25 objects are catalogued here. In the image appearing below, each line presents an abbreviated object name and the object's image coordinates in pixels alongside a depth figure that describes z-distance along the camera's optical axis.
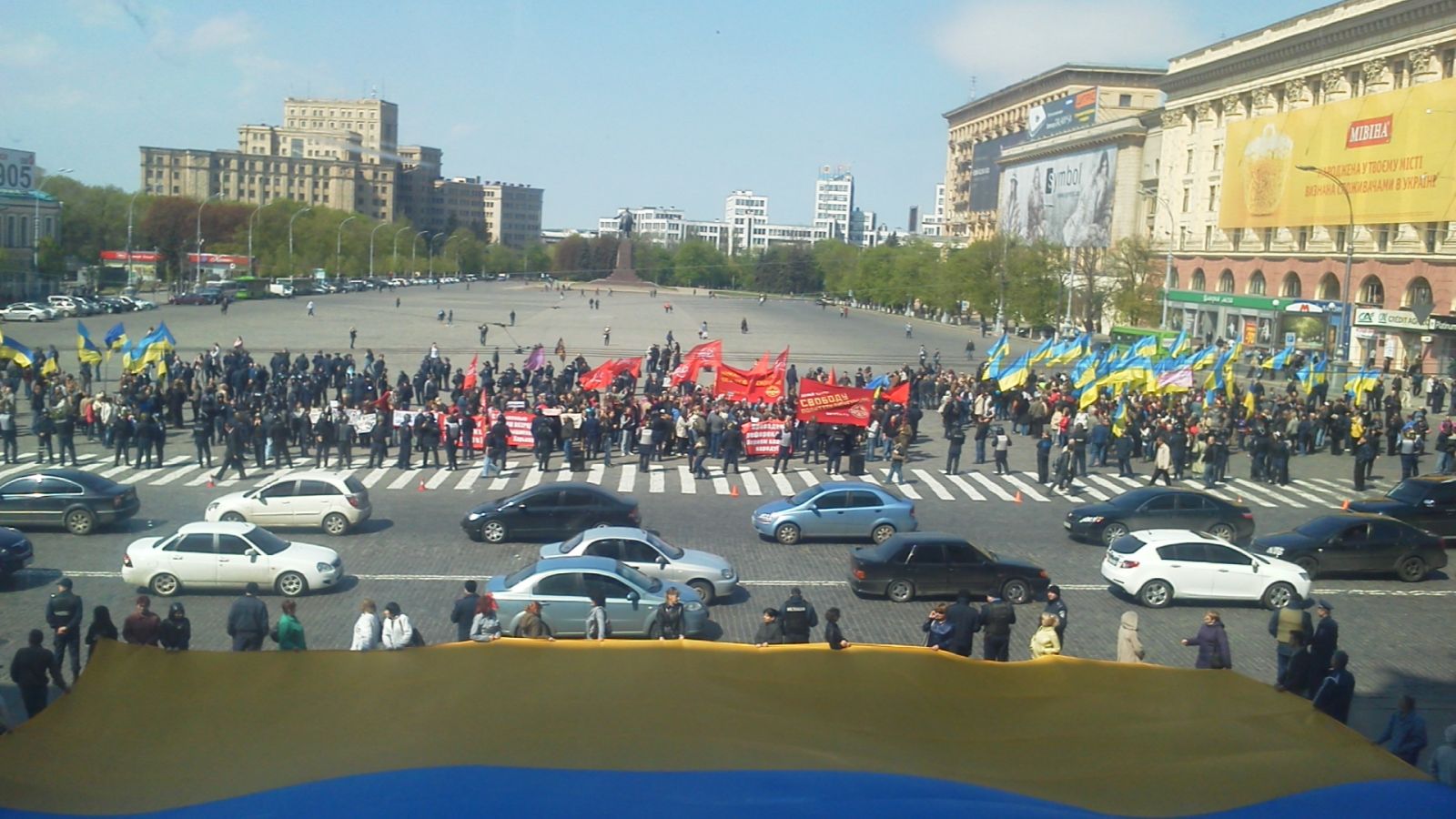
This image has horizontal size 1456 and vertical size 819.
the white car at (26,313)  62.56
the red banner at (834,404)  27.88
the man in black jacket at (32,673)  10.62
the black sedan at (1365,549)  18.56
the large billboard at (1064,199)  95.62
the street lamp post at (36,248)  78.44
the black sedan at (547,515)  19.55
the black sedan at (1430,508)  21.28
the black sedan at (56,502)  18.94
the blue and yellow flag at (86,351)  33.25
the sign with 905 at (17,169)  79.84
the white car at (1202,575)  16.69
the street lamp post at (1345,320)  43.59
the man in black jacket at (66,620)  11.98
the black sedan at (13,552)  15.82
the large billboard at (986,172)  132.00
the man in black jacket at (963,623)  12.78
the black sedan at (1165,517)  20.55
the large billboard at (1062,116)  109.88
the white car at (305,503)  19.52
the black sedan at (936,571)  16.78
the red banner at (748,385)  30.88
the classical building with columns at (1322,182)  50.12
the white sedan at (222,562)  15.69
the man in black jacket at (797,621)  13.02
